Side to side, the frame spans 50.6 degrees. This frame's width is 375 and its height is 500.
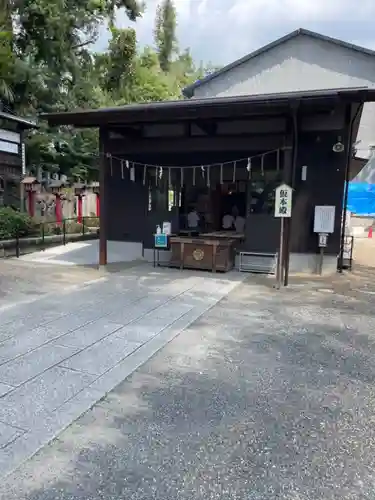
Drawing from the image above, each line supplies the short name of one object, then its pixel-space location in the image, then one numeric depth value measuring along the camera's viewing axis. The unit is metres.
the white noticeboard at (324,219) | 8.23
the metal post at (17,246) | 10.26
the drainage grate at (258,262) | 8.68
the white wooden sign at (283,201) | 7.14
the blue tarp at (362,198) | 19.27
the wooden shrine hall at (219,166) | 7.68
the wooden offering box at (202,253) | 8.49
